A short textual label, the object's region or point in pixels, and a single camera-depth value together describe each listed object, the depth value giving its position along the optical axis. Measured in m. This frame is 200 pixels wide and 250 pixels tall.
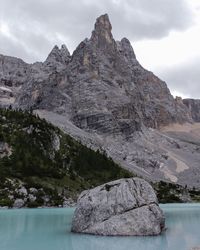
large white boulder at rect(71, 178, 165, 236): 45.19
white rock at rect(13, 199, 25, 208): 102.25
